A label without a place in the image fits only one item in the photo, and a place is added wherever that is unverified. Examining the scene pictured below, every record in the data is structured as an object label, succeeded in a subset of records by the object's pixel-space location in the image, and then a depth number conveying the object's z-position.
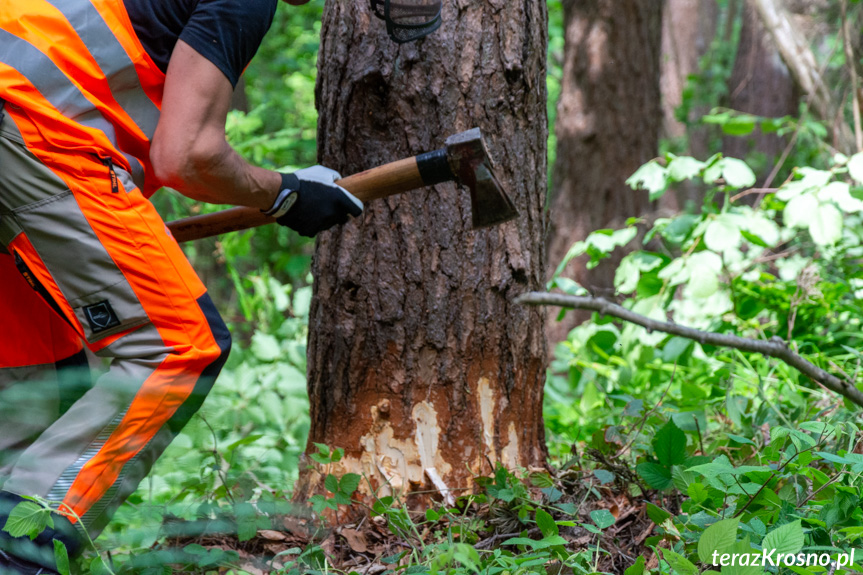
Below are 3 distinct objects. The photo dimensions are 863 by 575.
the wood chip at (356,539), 5.98
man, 5.75
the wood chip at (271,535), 6.01
